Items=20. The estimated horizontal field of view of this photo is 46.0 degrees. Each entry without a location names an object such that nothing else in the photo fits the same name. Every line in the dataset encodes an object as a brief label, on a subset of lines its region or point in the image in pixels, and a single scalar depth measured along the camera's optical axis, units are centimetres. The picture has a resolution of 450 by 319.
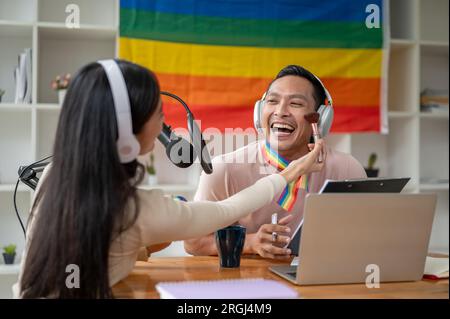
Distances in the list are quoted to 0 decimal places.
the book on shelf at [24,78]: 262
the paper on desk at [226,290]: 87
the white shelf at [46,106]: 260
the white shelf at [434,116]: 304
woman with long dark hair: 86
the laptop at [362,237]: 94
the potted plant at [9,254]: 264
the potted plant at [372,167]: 299
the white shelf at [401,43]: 298
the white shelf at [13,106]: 258
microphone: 110
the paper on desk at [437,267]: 109
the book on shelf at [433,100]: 311
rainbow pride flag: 269
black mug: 116
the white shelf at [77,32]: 262
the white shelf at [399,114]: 300
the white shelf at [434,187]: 302
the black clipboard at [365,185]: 106
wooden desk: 94
